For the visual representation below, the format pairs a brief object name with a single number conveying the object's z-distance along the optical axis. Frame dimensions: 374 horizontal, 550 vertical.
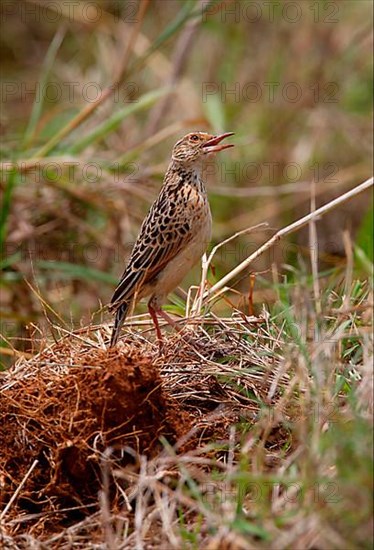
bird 11.20
